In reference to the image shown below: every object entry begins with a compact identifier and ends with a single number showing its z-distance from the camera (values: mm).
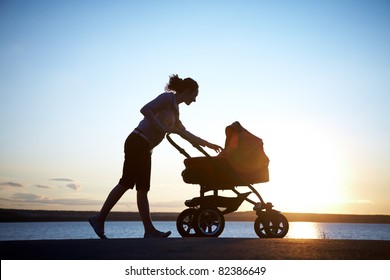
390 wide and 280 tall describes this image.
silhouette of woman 6445
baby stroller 7164
